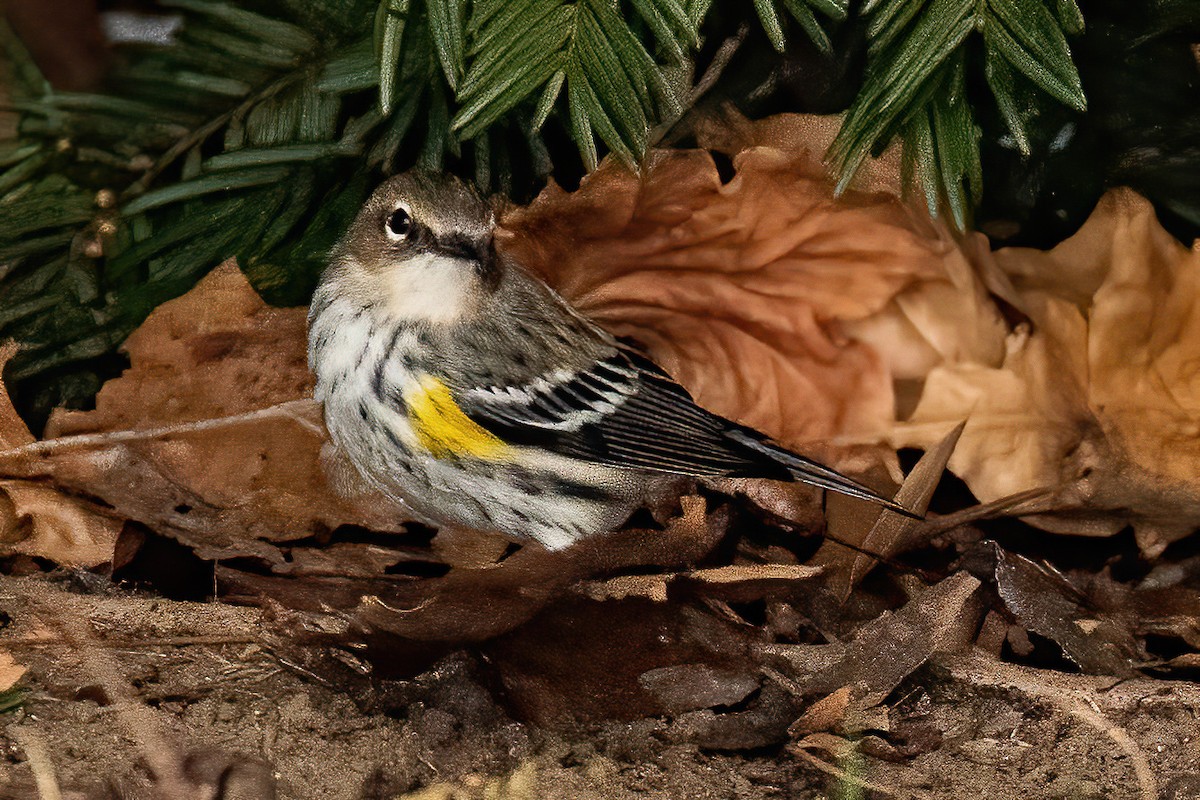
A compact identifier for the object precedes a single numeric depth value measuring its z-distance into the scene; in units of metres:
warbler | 4.57
